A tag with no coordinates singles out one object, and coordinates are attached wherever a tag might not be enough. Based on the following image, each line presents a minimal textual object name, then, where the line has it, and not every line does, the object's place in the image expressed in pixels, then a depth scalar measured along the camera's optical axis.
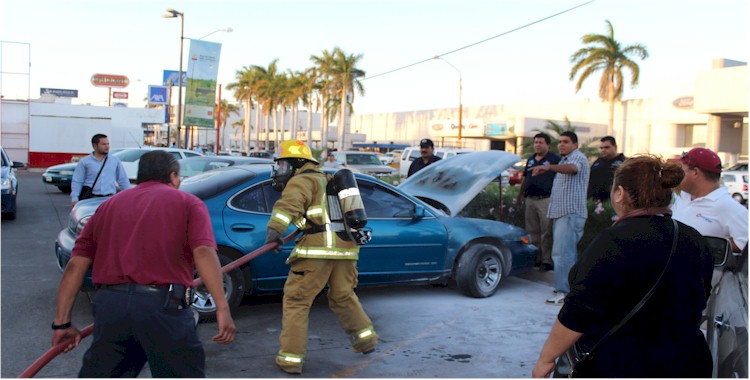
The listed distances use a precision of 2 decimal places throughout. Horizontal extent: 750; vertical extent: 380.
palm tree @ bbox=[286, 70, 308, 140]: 62.06
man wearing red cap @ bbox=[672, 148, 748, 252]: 3.83
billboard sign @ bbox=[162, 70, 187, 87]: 53.04
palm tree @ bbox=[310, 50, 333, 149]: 55.16
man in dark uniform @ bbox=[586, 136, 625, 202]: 8.02
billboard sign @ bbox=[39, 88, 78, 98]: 108.86
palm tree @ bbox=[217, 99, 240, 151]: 95.12
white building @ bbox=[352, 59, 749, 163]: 34.94
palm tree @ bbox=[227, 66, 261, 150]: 68.72
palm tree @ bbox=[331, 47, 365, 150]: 54.62
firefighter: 4.84
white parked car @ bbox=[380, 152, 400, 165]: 40.36
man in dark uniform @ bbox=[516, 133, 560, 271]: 8.06
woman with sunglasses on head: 2.59
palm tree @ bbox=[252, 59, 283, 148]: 66.94
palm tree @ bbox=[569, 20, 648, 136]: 39.66
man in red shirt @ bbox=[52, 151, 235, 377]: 3.06
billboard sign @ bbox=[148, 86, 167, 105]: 61.34
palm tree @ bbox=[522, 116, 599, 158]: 18.66
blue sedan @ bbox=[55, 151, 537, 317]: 6.20
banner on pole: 27.84
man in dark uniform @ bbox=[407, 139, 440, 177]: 10.31
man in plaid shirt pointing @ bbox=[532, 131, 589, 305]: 7.07
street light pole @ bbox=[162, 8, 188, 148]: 29.08
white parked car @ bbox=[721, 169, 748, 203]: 21.45
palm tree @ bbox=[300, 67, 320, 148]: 57.44
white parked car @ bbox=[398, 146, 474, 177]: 29.73
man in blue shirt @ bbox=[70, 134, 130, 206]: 8.69
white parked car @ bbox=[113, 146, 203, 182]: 20.34
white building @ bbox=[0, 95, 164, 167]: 32.25
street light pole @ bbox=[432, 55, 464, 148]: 46.41
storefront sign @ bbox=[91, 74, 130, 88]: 82.38
